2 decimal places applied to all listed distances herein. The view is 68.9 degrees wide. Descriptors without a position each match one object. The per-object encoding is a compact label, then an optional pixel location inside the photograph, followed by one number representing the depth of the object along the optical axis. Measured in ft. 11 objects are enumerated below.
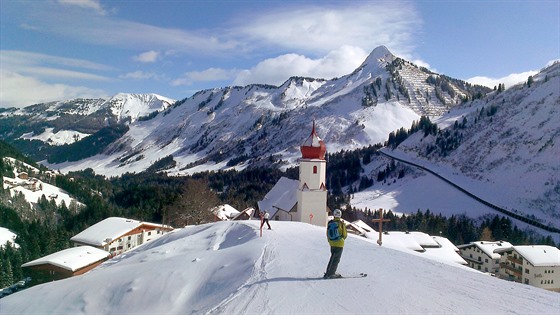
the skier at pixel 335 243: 42.68
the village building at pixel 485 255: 178.40
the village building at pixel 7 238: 223.61
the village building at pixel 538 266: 154.71
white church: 130.31
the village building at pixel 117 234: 193.57
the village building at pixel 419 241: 151.12
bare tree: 188.34
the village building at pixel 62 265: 143.02
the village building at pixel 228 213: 205.60
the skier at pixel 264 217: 78.56
